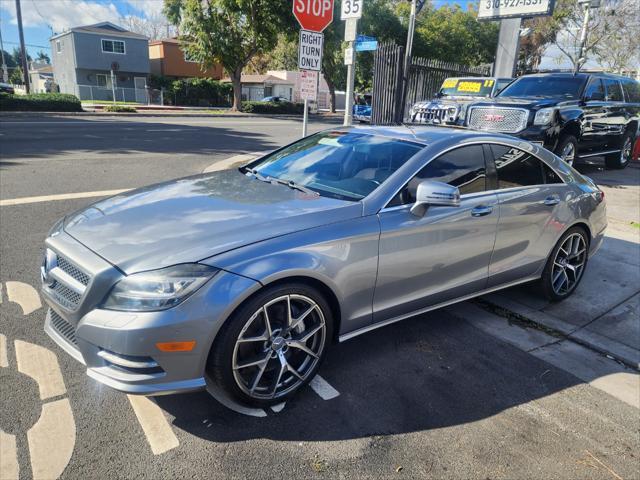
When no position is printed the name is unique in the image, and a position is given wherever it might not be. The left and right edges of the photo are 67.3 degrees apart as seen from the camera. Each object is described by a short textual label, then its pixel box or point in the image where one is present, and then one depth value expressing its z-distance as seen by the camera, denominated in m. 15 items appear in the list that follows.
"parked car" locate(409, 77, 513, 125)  10.59
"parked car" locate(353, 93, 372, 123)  24.42
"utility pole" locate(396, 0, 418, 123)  13.05
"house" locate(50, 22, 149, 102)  40.88
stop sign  7.17
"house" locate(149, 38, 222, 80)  47.16
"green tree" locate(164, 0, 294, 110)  28.66
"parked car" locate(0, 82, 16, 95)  34.25
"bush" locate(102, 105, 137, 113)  25.33
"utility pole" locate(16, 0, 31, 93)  25.66
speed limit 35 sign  8.05
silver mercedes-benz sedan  2.37
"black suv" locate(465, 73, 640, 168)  8.66
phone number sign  13.13
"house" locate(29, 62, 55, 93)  51.18
